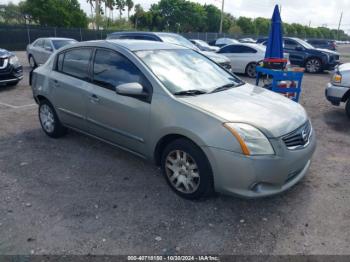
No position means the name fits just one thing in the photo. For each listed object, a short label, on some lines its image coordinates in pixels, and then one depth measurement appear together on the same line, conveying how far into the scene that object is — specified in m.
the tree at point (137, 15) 61.94
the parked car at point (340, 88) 6.33
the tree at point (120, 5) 72.94
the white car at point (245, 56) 12.61
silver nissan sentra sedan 2.92
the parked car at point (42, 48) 11.92
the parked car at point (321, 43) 24.31
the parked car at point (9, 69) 8.62
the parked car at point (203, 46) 16.17
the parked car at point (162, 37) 11.29
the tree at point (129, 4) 77.35
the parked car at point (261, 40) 18.24
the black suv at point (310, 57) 14.36
